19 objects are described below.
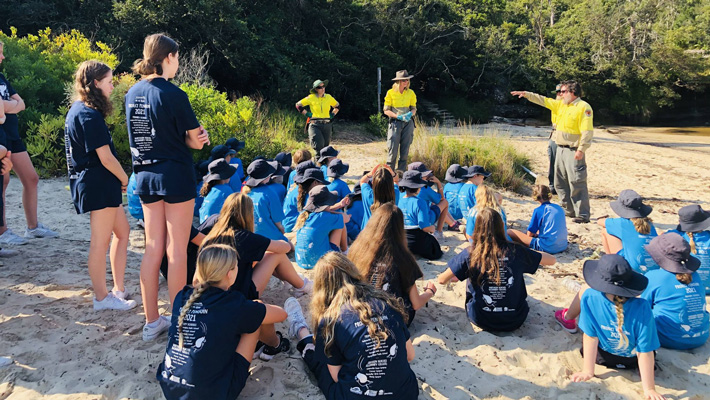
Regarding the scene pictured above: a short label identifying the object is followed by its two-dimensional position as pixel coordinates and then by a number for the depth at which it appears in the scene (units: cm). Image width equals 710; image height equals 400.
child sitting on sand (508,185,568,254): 537
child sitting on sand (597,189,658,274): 420
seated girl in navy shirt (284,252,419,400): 256
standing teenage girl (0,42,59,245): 471
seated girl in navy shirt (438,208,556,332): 363
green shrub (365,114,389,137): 1418
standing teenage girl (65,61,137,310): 328
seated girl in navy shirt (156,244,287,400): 258
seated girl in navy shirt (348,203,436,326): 346
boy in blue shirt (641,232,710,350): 339
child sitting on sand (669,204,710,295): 412
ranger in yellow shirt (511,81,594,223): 663
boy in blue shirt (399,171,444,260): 507
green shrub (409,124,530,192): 852
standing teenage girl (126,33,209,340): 297
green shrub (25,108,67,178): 734
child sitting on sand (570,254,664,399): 303
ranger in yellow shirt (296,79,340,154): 871
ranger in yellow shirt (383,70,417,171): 810
